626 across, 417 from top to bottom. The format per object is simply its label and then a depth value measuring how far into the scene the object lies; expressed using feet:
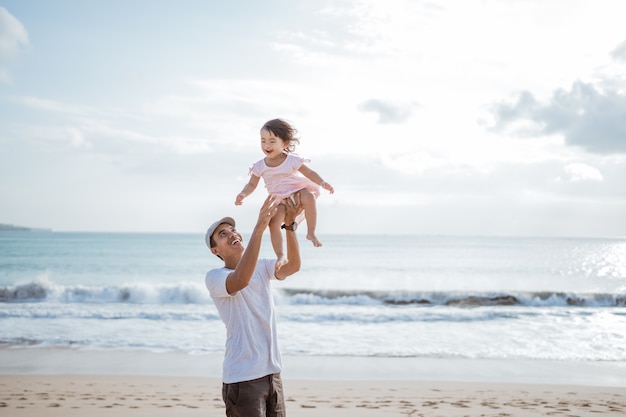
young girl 13.48
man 10.44
